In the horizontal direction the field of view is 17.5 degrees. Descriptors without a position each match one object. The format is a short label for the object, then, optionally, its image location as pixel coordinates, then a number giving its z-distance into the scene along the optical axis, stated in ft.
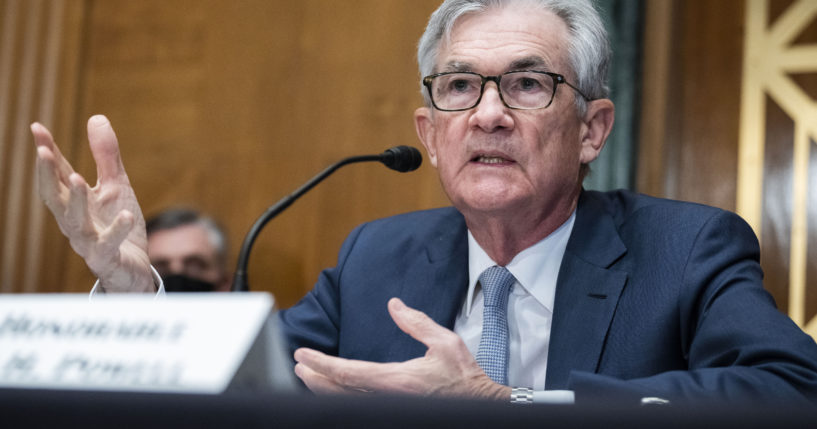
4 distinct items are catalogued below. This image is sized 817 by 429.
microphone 7.72
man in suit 7.26
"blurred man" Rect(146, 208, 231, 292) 9.43
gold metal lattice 9.05
